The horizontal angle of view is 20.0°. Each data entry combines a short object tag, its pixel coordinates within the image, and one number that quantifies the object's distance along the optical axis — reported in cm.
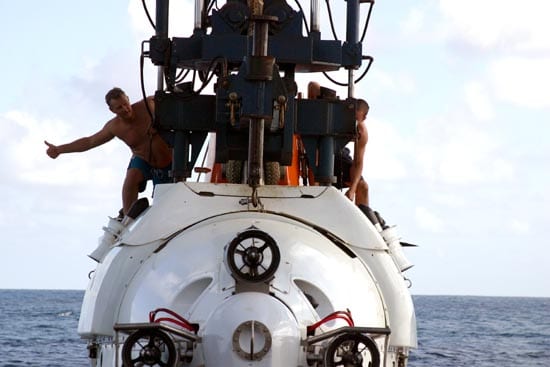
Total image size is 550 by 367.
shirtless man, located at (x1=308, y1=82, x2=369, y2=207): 1622
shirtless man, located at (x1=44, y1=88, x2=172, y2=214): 1675
